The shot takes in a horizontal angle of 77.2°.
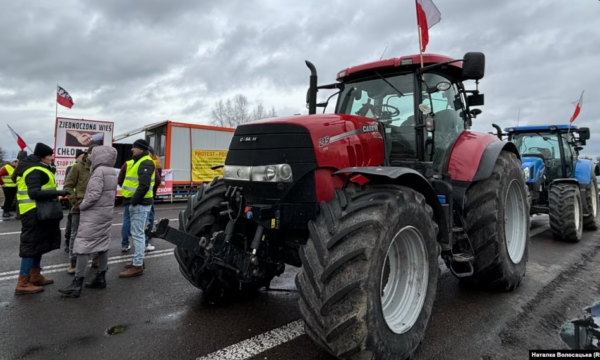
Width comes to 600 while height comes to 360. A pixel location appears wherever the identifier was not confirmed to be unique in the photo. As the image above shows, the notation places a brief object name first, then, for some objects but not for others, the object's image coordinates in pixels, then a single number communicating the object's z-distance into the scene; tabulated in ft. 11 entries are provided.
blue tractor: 23.61
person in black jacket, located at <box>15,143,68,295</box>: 14.42
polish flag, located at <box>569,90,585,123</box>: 32.45
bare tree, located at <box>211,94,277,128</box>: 131.65
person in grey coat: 14.34
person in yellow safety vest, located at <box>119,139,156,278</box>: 16.66
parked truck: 47.24
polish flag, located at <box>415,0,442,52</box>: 14.36
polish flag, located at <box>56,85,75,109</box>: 48.17
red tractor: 8.09
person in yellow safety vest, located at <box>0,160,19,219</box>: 33.60
